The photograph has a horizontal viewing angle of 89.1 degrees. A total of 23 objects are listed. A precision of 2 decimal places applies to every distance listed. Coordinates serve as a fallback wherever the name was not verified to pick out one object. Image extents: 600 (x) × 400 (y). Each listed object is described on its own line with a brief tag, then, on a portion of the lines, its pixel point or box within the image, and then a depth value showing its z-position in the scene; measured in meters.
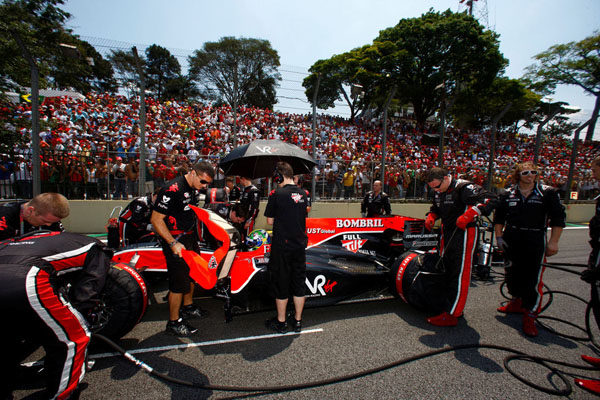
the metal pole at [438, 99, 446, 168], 9.20
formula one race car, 3.15
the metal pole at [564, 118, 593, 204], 12.21
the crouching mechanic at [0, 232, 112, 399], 1.70
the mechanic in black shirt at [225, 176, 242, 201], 5.72
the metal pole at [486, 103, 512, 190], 10.29
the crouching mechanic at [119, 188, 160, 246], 4.41
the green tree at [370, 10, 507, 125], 26.77
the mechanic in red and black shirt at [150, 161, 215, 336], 2.93
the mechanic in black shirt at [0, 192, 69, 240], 2.10
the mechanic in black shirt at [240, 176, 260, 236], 5.06
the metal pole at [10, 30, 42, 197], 6.15
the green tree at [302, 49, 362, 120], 30.36
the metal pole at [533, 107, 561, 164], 11.02
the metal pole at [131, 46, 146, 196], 7.09
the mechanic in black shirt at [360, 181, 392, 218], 6.32
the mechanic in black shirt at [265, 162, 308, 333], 3.07
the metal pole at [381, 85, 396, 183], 9.17
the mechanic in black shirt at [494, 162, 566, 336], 3.21
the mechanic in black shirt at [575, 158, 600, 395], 2.59
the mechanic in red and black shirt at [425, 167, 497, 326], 3.23
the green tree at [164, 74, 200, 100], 41.56
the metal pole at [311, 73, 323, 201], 8.47
